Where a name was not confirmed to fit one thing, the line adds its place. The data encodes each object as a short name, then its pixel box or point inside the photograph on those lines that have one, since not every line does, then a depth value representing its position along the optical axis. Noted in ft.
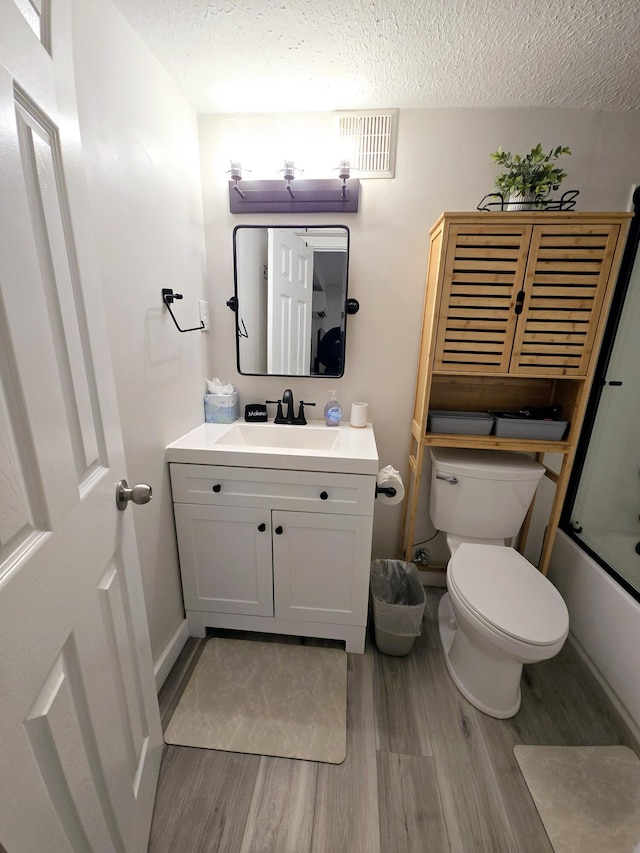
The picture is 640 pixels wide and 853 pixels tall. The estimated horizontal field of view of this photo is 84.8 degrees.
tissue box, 5.63
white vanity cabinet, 4.46
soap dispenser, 5.67
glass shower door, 5.08
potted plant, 4.14
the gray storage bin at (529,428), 4.82
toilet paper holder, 4.73
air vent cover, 4.79
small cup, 5.59
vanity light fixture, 5.03
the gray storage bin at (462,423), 5.02
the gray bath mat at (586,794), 3.28
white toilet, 3.80
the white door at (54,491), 1.52
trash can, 4.74
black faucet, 5.67
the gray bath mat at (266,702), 3.95
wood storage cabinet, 4.20
